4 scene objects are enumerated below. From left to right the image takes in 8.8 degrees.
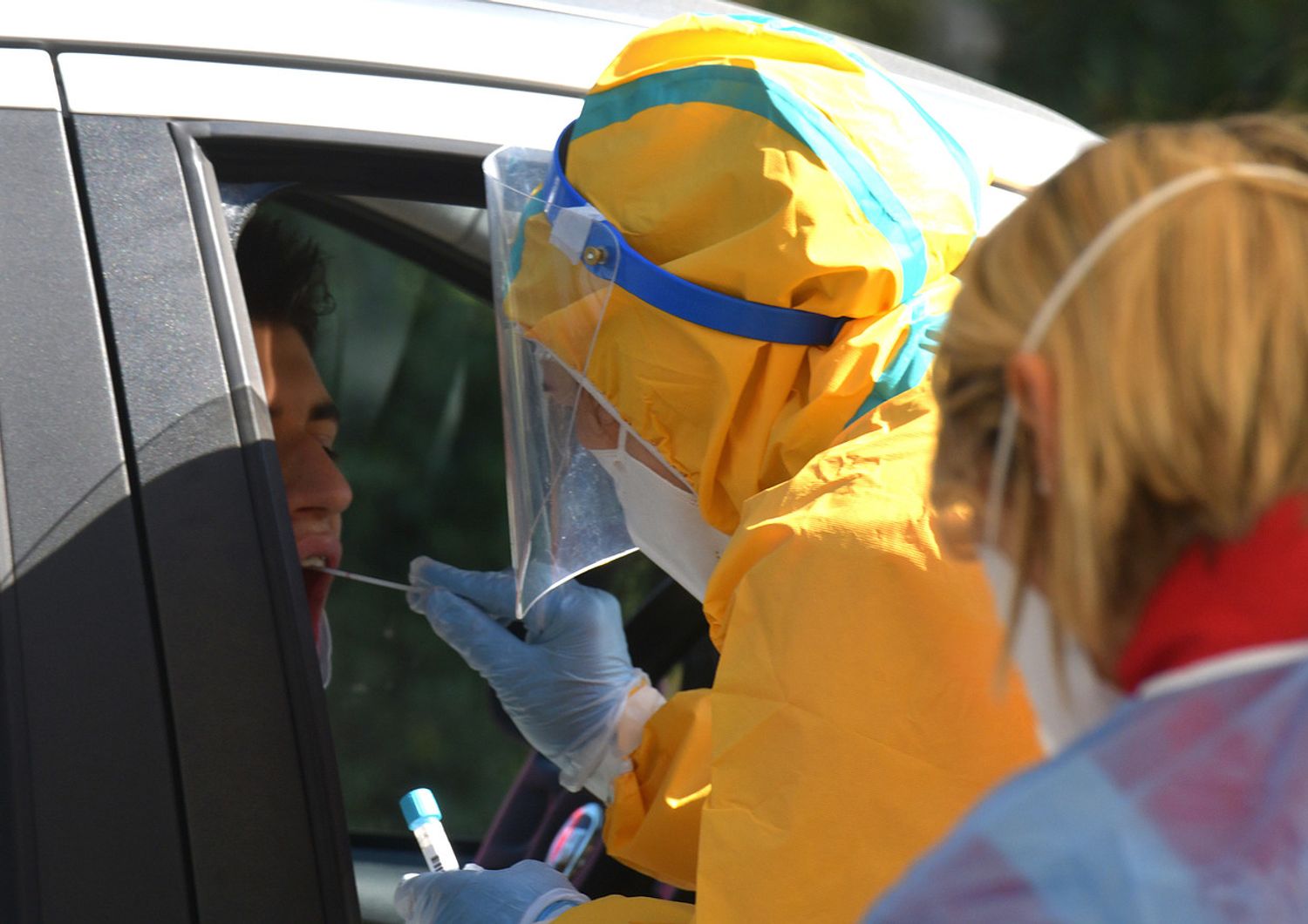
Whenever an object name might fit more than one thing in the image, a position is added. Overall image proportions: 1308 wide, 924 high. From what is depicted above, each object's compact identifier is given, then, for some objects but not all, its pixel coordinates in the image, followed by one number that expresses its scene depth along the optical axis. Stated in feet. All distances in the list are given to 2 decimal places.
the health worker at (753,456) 12.09
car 12.13
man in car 13.15
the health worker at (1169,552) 10.00
